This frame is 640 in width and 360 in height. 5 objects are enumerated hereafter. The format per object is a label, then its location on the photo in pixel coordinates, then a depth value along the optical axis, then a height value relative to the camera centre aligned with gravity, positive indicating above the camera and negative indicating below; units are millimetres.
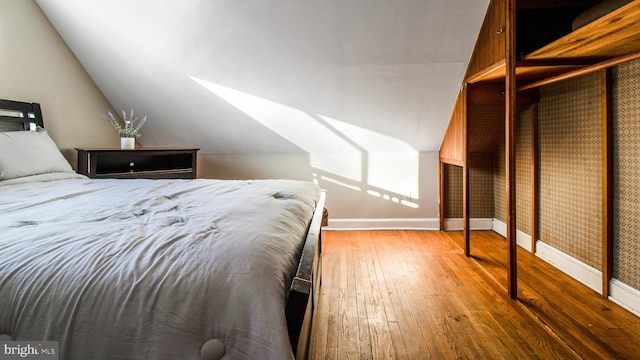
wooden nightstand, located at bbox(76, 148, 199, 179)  3031 +179
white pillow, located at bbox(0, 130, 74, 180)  2180 +170
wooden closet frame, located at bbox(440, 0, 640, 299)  1732 +682
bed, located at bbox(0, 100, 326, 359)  793 -236
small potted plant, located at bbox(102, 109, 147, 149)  3287 +535
